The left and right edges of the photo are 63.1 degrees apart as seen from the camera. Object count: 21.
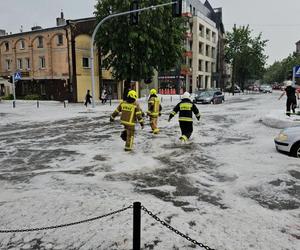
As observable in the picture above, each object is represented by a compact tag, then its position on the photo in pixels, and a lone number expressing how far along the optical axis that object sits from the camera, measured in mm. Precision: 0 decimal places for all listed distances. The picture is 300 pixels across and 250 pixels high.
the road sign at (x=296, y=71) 11839
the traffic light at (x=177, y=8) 12701
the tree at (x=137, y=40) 20943
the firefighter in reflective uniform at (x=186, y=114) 7887
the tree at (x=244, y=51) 47550
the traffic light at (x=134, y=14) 13186
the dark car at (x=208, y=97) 23500
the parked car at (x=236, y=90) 48921
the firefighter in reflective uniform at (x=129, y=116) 7090
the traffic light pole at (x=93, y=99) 17798
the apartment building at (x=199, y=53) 39686
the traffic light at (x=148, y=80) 23385
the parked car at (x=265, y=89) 49980
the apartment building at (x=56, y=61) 25265
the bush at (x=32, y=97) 27237
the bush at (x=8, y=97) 29101
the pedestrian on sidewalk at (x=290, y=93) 11573
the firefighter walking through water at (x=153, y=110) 9635
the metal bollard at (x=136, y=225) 2440
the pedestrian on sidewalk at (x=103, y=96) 24470
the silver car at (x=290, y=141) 6345
